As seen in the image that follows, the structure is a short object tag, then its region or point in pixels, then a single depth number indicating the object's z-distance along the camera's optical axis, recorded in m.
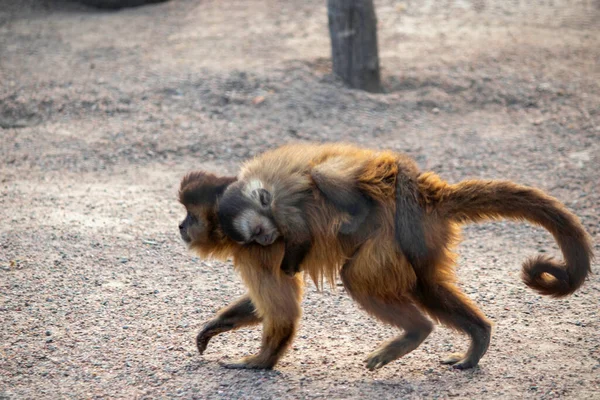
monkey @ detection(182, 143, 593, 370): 9.11
